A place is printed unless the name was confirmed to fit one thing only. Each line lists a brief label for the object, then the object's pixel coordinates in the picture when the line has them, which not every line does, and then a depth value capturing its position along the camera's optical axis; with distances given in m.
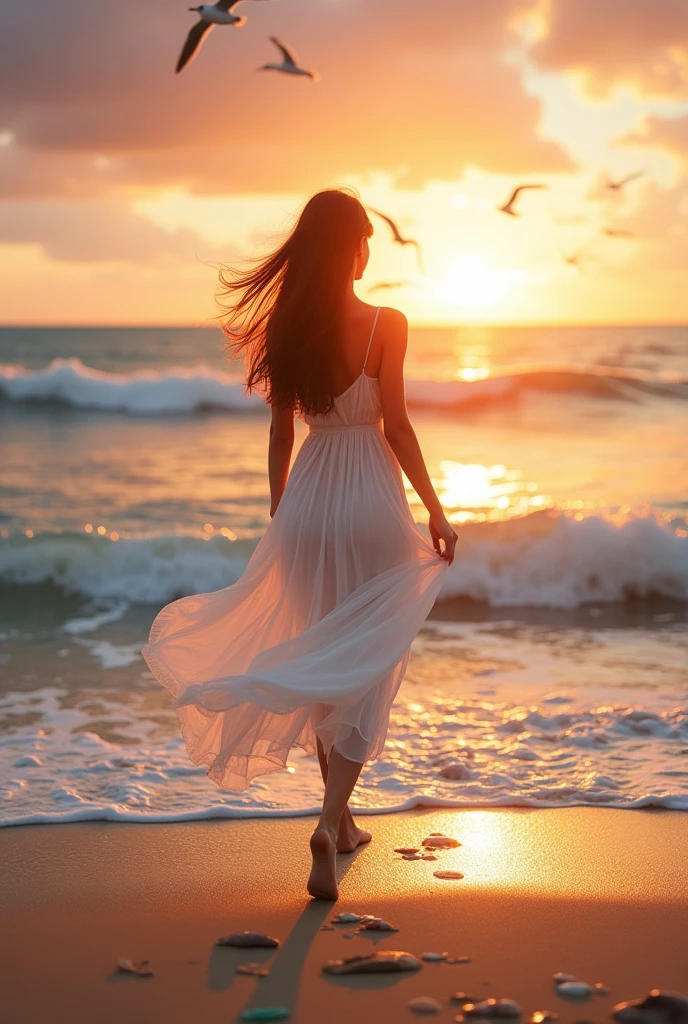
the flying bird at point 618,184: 11.71
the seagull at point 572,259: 13.93
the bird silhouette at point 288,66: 7.24
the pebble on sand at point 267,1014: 2.61
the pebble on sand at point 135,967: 2.82
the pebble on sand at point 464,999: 2.66
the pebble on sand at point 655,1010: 2.55
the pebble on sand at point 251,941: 2.98
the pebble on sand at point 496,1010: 2.58
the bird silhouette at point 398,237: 8.66
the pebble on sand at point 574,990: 2.68
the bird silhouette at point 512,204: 11.16
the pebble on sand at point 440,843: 3.81
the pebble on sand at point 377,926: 3.08
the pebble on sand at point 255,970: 2.82
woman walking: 3.32
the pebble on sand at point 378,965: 2.82
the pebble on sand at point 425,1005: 2.62
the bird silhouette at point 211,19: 6.79
